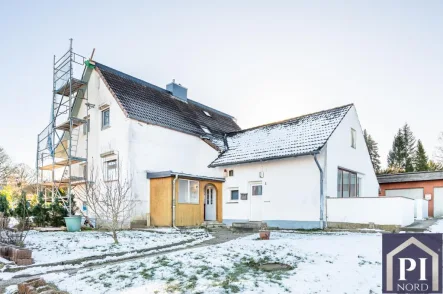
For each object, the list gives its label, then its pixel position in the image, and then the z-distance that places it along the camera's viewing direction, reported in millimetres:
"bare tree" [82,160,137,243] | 10195
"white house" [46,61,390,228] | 14914
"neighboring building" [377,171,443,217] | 22016
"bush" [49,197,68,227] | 14953
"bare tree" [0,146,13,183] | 34938
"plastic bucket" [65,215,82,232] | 13523
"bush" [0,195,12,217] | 16158
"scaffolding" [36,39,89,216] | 18156
